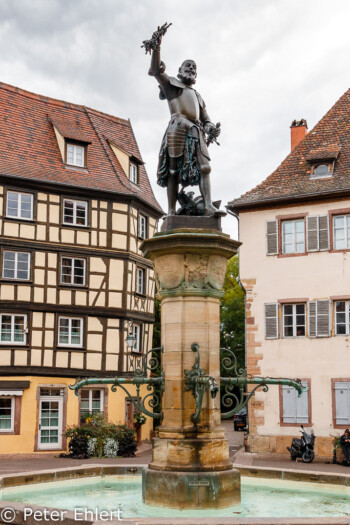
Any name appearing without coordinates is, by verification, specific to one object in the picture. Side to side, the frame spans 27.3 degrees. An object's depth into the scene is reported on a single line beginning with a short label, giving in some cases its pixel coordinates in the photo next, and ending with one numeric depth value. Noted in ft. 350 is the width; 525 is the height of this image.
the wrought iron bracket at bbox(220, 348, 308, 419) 28.66
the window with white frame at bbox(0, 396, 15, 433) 82.64
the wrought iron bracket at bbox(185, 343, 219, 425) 27.71
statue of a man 30.55
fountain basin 26.30
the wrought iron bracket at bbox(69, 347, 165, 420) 28.78
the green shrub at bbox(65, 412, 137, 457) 80.33
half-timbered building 83.92
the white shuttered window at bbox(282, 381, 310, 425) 77.92
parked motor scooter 73.56
